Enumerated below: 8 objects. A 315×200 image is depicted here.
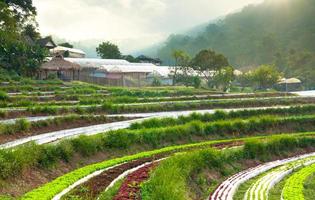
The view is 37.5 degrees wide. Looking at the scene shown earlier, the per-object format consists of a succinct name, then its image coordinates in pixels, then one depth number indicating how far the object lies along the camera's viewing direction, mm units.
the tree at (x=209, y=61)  81625
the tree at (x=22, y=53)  62938
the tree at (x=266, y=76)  81938
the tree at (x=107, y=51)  110062
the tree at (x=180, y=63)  84562
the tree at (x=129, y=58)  108562
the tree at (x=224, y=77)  78838
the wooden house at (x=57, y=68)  68250
